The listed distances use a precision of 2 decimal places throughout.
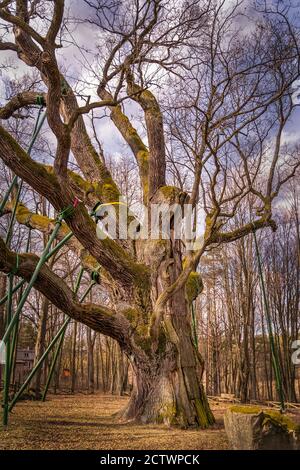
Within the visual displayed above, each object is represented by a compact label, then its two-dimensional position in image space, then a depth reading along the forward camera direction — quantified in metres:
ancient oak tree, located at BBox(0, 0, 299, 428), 5.02
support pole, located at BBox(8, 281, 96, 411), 5.59
